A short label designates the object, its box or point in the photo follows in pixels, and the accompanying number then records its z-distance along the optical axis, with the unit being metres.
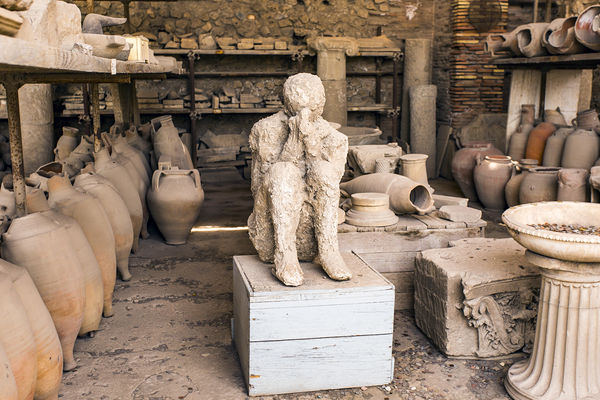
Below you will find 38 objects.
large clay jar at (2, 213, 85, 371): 2.71
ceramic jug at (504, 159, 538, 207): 6.00
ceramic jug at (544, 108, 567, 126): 6.62
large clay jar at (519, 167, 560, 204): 5.60
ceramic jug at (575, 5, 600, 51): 5.07
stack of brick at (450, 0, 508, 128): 7.84
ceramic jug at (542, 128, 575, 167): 6.06
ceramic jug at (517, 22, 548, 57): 5.97
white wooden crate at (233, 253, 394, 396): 2.70
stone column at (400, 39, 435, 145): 8.53
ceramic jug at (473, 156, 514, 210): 6.27
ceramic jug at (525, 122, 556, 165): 6.38
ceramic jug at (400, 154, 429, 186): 4.73
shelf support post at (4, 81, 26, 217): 3.05
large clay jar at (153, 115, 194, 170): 5.90
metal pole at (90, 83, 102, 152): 5.05
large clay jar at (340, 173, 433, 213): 4.00
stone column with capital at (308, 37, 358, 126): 7.92
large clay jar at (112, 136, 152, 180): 5.29
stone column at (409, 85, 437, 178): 8.35
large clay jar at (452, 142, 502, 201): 6.81
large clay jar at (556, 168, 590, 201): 5.27
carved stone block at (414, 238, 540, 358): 3.07
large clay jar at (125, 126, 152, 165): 6.06
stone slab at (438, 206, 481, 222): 3.96
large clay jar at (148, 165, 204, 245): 4.96
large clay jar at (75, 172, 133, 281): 3.88
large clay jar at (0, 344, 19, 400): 2.08
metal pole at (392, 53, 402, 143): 8.53
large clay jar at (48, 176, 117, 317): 3.42
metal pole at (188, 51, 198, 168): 7.93
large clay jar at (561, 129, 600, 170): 5.72
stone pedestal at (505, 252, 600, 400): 2.62
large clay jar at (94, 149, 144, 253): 4.57
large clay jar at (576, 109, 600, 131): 5.98
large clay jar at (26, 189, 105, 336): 2.99
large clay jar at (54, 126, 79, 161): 5.81
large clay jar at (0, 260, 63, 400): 2.38
